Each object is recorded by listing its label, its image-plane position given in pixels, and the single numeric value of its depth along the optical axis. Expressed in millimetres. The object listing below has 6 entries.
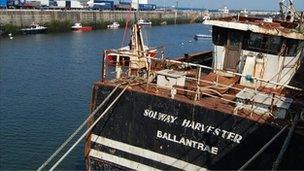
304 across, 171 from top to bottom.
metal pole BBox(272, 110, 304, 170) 9188
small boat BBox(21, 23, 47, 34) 76000
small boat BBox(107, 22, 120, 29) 100375
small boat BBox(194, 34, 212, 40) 81000
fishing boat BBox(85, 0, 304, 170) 11234
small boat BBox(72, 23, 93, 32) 87438
